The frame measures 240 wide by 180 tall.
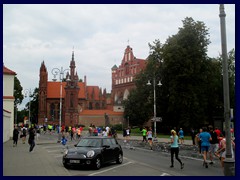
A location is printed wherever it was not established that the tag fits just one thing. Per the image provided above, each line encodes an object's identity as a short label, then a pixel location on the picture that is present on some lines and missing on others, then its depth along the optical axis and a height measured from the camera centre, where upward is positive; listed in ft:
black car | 43.57 -5.75
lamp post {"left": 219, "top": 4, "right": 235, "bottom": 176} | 36.86 +3.04
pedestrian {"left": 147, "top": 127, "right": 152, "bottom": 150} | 86.87 -6.61
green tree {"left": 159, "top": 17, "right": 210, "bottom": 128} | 151.43 +18.68
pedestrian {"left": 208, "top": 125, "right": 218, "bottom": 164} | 55.52 -5.49
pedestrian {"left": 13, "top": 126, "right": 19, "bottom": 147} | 84.07 -6.09
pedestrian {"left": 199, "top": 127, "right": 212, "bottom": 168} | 48.96 -4.54
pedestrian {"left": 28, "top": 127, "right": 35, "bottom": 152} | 67.34 -5.58
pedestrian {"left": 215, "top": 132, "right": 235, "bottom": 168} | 47.24 -5.32
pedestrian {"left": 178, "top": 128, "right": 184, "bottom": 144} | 100.28 -8.07
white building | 130.00 +7.79
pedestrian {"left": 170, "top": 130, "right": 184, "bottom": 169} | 47.27 -4.79
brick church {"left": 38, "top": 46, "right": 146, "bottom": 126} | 293.23 +13.60
